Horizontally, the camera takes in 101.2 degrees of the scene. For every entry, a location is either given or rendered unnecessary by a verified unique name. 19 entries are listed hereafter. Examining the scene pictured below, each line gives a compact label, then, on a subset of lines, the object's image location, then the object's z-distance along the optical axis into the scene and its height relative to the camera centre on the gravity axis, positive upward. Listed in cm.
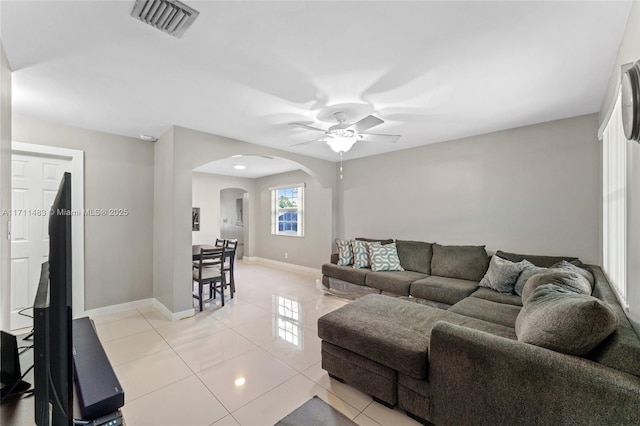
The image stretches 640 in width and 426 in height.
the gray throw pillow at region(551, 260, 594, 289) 240 -55
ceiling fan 277 +90
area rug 174 -139
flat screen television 71 -33
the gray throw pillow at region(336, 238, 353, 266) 453 -72
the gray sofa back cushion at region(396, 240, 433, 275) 405 -68
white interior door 309 -11
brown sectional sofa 118 -90
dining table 418 -73
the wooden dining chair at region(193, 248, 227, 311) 373 -89
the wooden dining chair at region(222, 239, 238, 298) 418 -82
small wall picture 670 -13
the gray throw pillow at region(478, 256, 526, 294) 297 -73
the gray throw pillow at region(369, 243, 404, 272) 411 -72
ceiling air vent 146 +116
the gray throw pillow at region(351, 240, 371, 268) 436 -71
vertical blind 195 +7
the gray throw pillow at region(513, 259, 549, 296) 282 -69
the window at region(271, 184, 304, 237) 657 +7
